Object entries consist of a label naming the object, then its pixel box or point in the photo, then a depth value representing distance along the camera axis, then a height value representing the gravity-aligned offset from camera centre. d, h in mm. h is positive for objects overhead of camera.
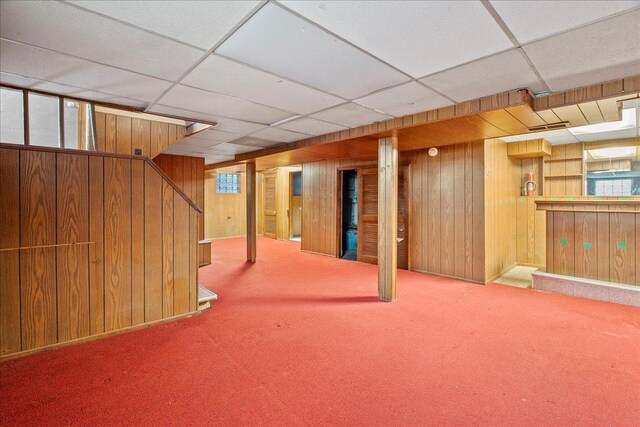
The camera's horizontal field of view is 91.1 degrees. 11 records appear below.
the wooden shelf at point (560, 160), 5478 +903
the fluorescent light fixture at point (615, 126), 3776 +1152
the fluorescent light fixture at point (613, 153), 5453 +1052
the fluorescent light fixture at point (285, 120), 3400 +1044
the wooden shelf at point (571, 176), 5461 +609
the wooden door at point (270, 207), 9484 +158
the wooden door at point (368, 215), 5973 -73
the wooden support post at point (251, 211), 6277 +12
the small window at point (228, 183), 9570 +914
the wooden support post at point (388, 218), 3822 -85
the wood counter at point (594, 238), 3797 -361
